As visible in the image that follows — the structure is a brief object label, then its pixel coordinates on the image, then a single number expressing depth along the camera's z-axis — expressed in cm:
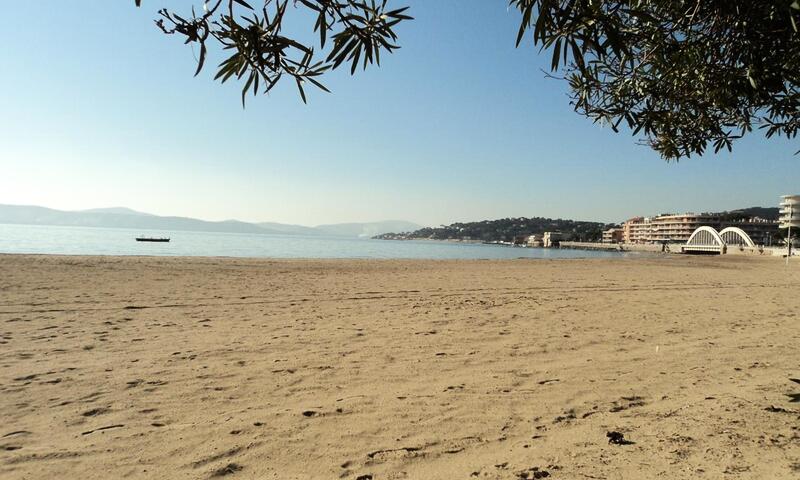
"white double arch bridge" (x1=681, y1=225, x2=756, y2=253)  9594
